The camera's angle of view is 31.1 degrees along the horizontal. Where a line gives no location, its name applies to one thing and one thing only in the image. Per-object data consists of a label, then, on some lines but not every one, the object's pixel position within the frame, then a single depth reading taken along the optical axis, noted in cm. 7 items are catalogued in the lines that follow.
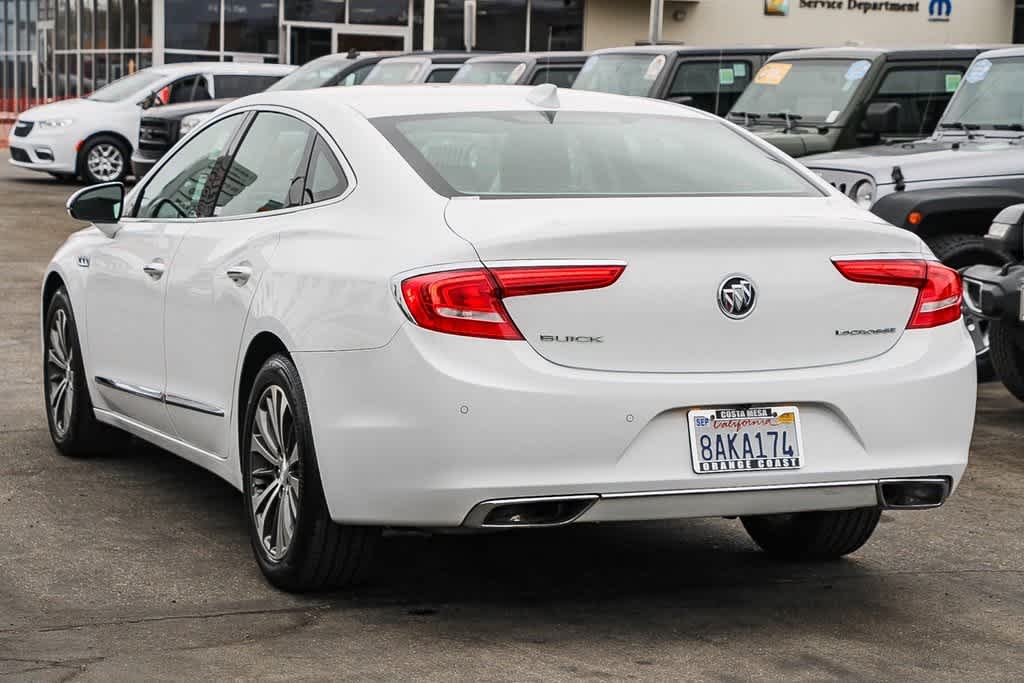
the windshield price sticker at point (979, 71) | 1181
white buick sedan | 478
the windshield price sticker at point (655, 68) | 1647
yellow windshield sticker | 1404
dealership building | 3788
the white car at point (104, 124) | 2566
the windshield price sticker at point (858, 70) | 1361
